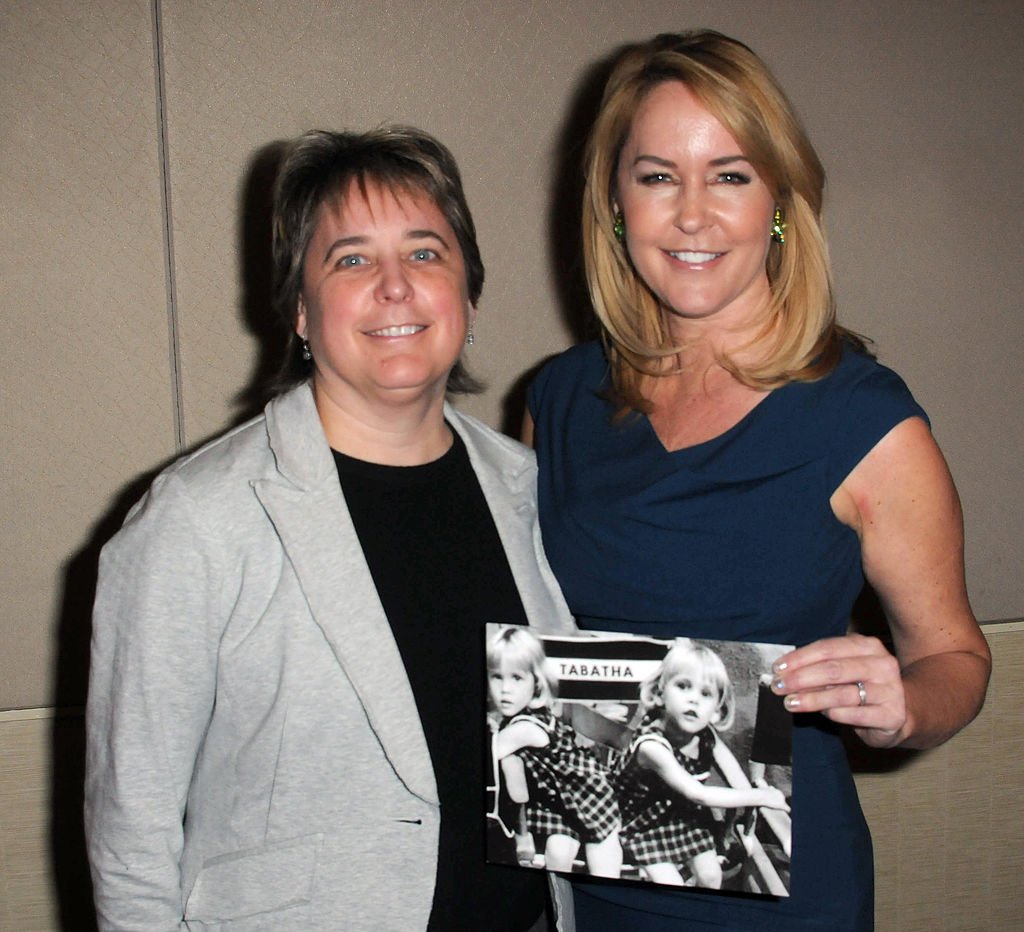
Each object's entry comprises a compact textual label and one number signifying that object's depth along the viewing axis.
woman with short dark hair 1.43
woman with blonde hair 1.68
